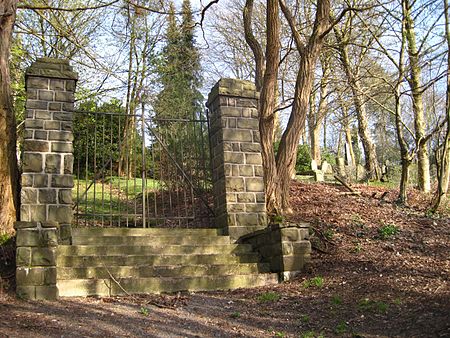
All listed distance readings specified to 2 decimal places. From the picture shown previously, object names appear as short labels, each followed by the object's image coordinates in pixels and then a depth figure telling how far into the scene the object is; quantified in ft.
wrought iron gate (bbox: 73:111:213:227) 28.22
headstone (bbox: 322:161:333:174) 51.90
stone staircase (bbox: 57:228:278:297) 18.78
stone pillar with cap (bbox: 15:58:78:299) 21.30
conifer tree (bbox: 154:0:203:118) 55.01
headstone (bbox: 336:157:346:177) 55.26
